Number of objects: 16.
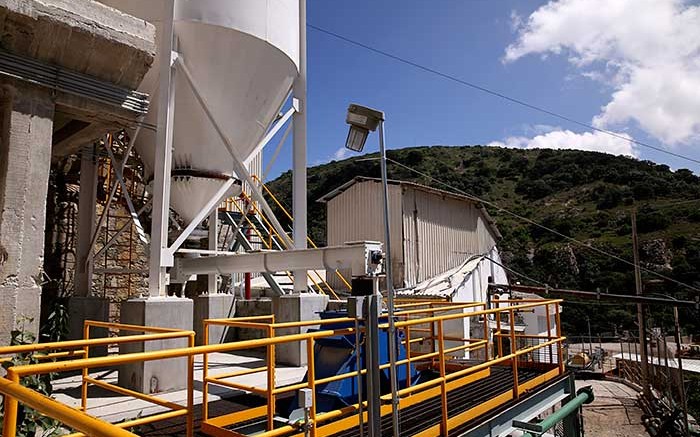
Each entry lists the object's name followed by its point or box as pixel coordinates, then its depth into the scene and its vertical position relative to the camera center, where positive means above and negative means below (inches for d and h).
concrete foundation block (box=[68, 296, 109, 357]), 346.9 -25.5
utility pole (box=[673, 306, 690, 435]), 522.2 -141.0
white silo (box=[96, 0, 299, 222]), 328.5 +137.9
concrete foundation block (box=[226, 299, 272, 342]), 436.1 -34.8
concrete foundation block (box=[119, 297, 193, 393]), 273.3 -39.8
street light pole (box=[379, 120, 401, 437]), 144.9 -12.7
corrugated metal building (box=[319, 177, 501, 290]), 756.0 +76.9
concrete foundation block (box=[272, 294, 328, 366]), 358.3 -31.4
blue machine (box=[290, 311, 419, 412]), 208.8 -42.6
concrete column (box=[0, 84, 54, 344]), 179.6 +28.9
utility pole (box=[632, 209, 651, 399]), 683.7 -89.9
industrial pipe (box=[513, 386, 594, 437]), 232.2 -78.7
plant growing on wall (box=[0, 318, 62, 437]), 147.5 -39.8
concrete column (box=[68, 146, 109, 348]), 348.2 +6.2
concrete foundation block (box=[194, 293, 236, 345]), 423.0 -32.8
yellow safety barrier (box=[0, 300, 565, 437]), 84.1 -40.7
